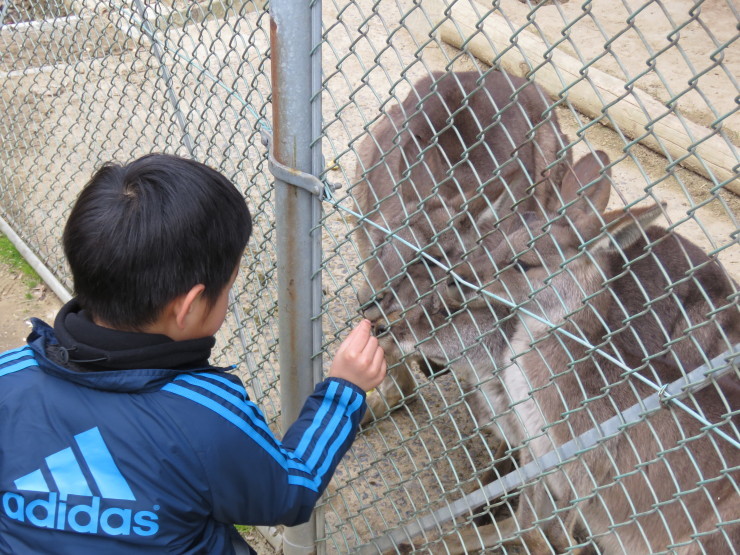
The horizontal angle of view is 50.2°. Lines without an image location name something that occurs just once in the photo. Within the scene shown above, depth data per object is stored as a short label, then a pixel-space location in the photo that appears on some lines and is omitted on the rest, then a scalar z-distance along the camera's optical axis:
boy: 1.64
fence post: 2.05
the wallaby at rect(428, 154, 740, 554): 2.58
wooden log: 5.23
